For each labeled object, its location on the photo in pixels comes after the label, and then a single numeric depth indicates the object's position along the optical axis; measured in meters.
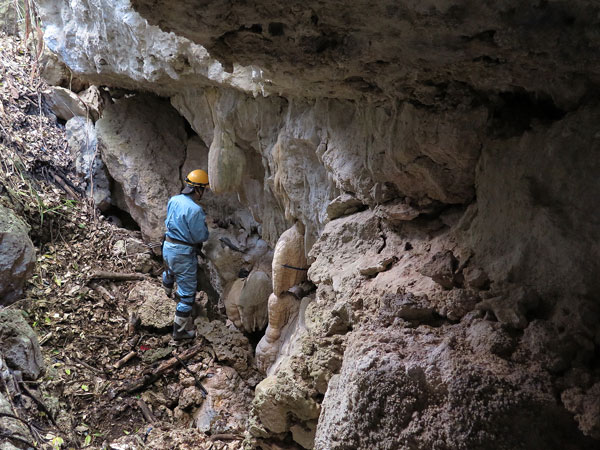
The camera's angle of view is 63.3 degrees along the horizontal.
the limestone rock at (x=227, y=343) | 5.07
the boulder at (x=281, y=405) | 2.55
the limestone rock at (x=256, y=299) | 5.03
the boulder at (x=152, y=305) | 5.46
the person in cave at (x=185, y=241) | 5.32
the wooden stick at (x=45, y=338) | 4.79
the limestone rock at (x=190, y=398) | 4.65
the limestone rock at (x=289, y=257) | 3.64
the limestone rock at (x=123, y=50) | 3.89
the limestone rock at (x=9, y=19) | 7.82
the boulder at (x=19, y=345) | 3.85
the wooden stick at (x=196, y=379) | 4.76
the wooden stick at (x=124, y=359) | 4.95
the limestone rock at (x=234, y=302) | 5.34
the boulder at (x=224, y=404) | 4.39
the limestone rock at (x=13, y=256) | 4.69
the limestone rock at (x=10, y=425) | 2.96
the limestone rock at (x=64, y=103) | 6.97
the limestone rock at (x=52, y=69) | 7.10
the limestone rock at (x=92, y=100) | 6.91
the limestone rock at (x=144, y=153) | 6.14
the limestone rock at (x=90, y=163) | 6.61
